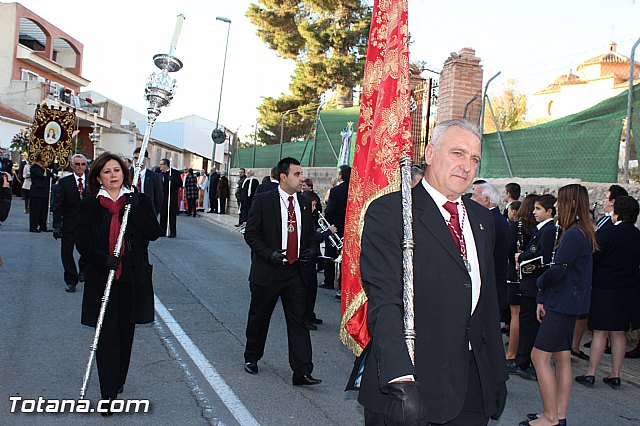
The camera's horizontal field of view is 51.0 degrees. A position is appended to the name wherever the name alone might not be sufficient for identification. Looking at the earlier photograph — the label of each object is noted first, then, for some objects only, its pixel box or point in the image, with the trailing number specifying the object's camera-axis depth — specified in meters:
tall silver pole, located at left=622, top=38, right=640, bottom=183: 9.39
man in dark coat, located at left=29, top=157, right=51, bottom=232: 16.69
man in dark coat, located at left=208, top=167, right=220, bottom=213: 28.92
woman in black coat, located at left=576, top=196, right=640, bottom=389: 6.70
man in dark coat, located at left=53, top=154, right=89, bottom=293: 9.68
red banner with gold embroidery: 3.75
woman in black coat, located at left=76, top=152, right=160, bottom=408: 5.04
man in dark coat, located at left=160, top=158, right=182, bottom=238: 17.50
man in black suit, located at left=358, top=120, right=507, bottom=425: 2.62
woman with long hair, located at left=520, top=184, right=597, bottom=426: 5.32
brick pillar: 13.82
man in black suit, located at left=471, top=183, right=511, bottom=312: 6.25
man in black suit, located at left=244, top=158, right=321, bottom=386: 6.07
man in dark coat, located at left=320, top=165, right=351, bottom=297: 10.54
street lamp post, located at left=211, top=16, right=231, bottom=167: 34.69
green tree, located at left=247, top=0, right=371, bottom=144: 30.25
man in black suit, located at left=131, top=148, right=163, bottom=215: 13.48
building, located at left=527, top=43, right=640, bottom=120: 47.62
